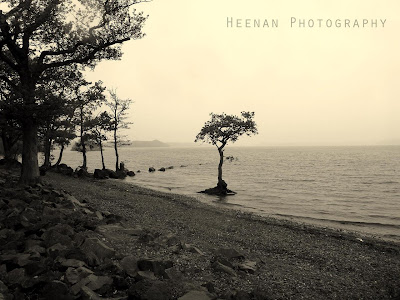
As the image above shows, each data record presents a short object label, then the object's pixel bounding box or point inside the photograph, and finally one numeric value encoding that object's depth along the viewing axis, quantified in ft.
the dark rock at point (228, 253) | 36.11
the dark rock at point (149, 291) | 20.99
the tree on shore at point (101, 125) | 162.31
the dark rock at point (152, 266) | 26.40
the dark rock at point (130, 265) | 25.18
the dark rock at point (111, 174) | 163.39
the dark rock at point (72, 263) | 24.45
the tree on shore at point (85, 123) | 150.00
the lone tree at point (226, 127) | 126.41
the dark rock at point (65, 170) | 138.12
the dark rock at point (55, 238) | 29.09
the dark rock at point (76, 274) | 22.15
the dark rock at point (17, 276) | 21.34
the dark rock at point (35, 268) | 22.61
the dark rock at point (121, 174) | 171.05
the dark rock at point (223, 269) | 30.35
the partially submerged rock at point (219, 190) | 121.39
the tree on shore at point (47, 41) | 58.34
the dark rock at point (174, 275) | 26.35
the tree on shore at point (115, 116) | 166.50
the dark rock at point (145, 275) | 24.01
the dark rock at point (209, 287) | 25.23
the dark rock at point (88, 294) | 19.98
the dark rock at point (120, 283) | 22.92
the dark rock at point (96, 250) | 27.43
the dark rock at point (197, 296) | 21.93
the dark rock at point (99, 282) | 21.81
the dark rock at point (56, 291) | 19.57
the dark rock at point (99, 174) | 148.06
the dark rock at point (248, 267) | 32.55
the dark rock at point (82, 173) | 139.89
